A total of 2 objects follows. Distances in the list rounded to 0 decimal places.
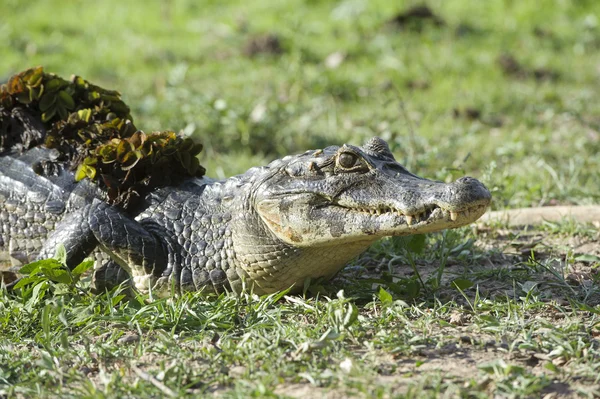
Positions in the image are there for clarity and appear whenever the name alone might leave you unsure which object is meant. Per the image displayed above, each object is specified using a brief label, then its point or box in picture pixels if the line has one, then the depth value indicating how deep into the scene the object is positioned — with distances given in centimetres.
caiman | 725
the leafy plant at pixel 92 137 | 859
